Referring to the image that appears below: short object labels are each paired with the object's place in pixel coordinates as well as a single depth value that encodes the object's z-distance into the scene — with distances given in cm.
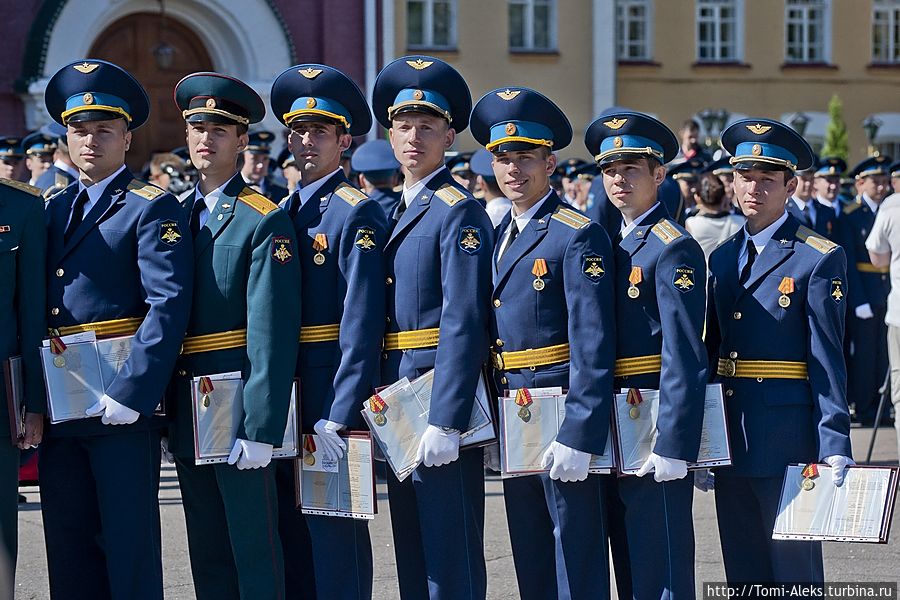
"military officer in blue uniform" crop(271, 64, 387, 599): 921
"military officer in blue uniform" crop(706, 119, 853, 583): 916
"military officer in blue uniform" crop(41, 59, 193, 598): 914
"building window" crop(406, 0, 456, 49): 4169
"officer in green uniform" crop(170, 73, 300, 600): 917
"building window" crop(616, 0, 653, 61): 4530
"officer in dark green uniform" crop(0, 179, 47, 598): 929
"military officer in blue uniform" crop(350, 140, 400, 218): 1764
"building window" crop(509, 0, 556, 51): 4240
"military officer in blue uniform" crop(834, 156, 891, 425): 2016
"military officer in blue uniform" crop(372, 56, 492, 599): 904
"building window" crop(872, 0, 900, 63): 4818
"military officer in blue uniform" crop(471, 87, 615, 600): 894
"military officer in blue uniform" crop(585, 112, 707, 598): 891
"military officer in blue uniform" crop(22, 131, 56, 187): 1955
